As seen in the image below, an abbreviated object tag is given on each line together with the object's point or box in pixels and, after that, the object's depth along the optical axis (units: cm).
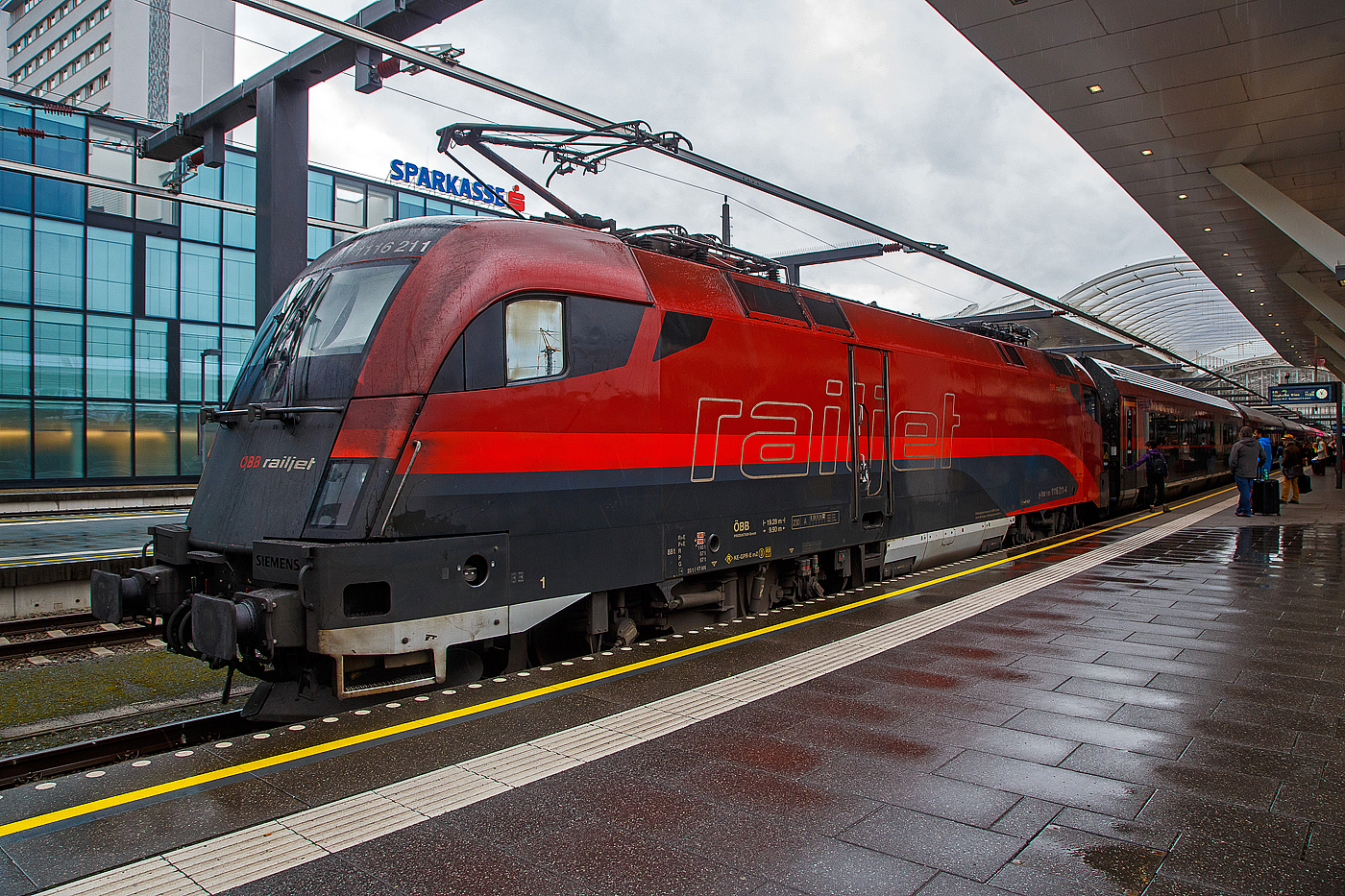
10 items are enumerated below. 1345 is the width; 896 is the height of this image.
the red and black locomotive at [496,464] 507
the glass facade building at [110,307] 2291
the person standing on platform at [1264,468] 1933
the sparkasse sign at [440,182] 3103
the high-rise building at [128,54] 5025
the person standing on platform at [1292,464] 2123
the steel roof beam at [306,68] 855
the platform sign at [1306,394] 3785
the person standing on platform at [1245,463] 1681
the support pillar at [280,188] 973
